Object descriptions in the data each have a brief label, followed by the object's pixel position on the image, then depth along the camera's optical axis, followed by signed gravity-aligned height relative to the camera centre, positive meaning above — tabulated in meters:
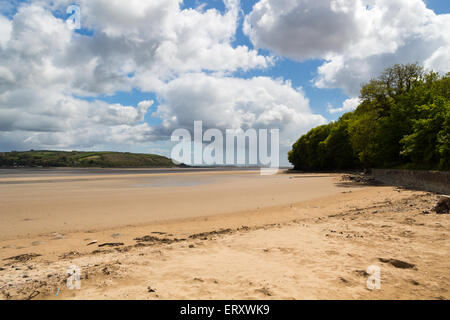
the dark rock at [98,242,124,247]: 7.65 -2.59
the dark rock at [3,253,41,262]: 6.37 -2.51
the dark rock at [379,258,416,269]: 5.01 -2.10
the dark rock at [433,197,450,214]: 9.28 -1.70
